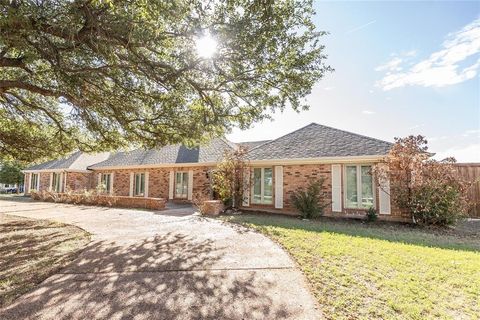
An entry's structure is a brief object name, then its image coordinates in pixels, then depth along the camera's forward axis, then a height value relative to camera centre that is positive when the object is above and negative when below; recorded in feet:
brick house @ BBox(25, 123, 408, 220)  43.04 +1.88
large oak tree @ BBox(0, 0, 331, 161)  18.17 +10.11
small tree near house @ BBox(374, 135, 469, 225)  34.19 -0.24
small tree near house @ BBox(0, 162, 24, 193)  125.08 +1.50
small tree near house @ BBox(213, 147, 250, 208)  49.42 +0.55
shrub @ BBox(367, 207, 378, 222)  40.01 -4.86
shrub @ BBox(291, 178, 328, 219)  42.68 -3.17
